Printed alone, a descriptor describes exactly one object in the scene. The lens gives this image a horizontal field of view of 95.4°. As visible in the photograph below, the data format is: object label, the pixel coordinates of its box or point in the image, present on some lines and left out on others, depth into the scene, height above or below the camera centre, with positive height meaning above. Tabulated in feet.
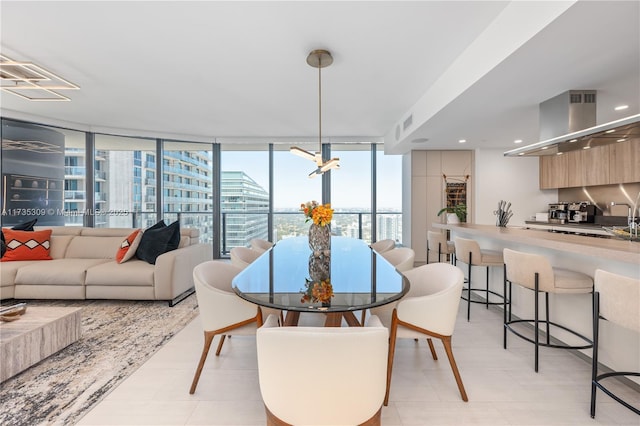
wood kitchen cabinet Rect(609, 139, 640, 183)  13.08 +2.38
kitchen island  5.75 -1.31
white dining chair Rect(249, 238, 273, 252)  10.49 -1.29
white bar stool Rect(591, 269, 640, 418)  4.47 -1.48
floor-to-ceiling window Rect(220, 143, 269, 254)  20.01 +1.94
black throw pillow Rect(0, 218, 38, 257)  11.67 -0.80
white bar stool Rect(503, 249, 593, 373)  6.50 -1.51
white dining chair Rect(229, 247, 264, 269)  8.43 -1.40
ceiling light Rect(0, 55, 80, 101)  8.86 +4.65
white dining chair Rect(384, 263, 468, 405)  5.42 -2.01
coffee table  6.21 -2.96
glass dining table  4.51 -1.34
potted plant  13.39 -0.14
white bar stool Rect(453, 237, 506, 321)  9.59 -1.45
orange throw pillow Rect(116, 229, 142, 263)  11.41 -1.48
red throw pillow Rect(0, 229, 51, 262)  11.63 -1.43
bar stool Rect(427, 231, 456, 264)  12.10 -1.36
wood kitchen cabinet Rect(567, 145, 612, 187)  14.52 +2.39
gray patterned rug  5.51 -3.69
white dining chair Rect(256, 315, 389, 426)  3.42 -1.94
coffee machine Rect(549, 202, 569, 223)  16.52 +0.03
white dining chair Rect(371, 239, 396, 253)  10.77 -1.29
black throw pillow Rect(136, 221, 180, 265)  11.29 -1.25
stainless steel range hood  7.56 +2.60
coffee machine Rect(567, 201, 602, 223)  15.83 +0.03
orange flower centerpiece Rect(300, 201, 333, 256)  7.95 -0.44
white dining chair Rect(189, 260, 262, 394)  5.59 -2.00
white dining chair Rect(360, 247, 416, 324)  6.50 -1.45
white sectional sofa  10.70 -2.56
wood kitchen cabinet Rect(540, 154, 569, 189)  16.43 +2.38
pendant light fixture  8.64 +4.61
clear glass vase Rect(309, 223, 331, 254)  8.11 -0.74
